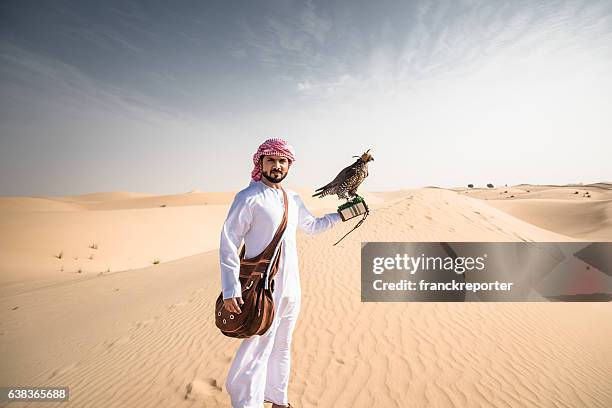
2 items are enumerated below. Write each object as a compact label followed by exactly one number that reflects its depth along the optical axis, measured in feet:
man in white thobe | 8.20
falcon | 10.20
